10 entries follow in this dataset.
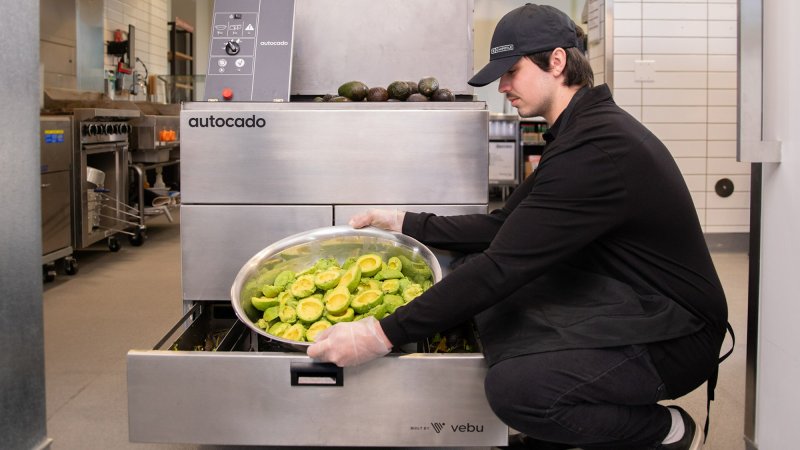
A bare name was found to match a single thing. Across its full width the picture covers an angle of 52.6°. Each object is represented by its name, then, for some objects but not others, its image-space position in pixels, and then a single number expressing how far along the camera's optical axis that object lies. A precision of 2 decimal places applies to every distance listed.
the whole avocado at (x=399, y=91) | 2.42
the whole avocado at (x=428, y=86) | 2.39
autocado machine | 1.71
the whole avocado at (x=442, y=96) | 2.37
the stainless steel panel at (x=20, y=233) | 1.23
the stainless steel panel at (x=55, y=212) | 4.53
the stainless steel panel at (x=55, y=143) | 4.55
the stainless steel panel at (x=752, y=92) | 1.80
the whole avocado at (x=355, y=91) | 2.41
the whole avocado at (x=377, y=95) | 2.34
